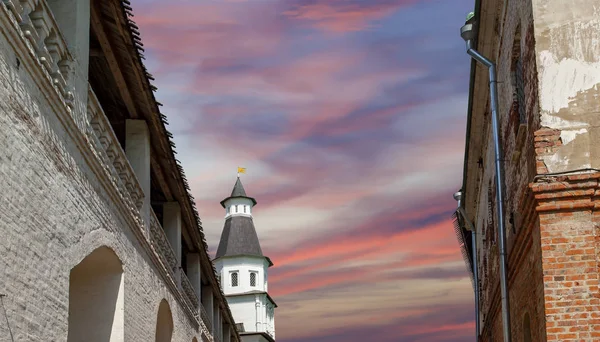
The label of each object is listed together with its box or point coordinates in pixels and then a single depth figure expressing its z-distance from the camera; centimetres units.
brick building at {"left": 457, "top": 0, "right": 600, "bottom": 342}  1039
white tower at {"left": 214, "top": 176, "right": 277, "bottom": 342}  8300
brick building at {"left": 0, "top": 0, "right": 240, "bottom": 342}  824
